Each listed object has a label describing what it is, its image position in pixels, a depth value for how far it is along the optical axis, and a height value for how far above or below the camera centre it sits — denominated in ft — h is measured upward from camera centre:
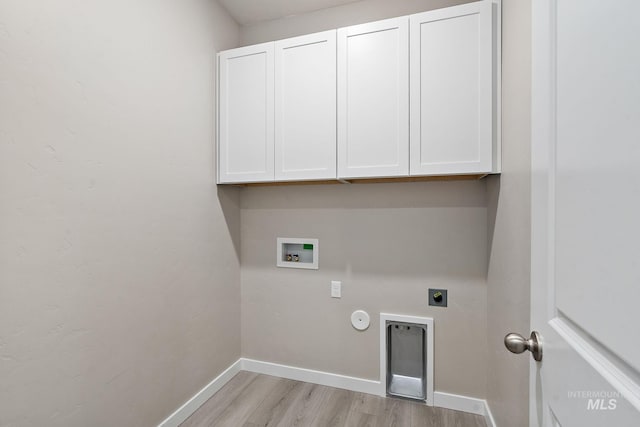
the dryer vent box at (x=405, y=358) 6.48 -3.23
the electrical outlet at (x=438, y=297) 6.21 -1.78
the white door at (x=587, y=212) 1.36 +0.00
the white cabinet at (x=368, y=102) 5.06 +2.09
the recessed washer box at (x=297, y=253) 7.07 -0.99
